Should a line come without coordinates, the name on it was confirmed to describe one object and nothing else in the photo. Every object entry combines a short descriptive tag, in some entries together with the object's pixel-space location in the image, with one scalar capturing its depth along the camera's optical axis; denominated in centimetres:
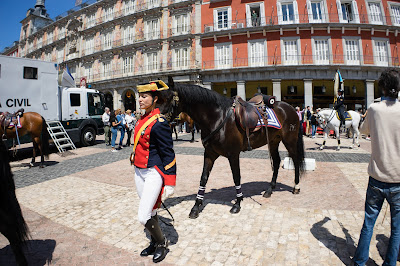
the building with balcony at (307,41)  1902
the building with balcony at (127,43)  2238
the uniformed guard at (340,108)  905
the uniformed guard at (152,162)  215
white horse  916
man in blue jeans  188
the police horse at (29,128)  697
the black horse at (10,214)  196
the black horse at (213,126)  308
